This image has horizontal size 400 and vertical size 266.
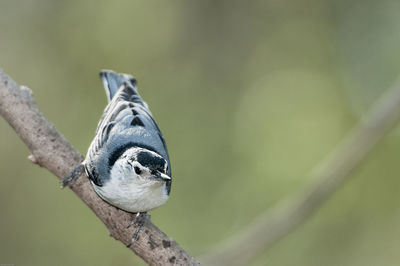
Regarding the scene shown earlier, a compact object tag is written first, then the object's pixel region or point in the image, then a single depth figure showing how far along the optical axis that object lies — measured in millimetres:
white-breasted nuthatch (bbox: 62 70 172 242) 6820
